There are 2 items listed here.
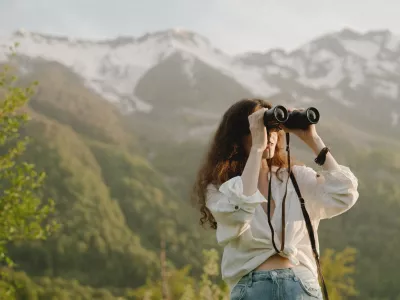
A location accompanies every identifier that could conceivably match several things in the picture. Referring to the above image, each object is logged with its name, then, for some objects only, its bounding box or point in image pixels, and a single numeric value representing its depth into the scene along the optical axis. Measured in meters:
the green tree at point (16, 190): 7.60
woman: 1.98
